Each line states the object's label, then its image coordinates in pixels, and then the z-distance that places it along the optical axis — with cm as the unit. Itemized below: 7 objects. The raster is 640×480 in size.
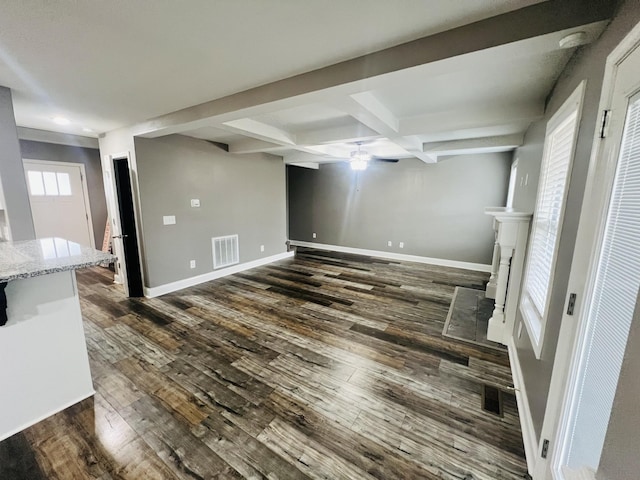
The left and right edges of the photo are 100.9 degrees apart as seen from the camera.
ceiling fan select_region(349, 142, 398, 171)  418
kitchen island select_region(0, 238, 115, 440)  165
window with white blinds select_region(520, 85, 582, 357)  158
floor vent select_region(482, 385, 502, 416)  193
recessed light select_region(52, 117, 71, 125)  324
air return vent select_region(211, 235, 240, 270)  477
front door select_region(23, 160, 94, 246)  464
